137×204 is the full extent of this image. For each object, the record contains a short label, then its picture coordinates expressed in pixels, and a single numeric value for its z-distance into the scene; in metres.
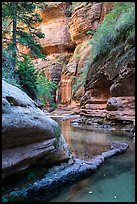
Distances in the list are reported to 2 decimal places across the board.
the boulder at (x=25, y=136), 3.97
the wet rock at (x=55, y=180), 3.95
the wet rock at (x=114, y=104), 12.93
